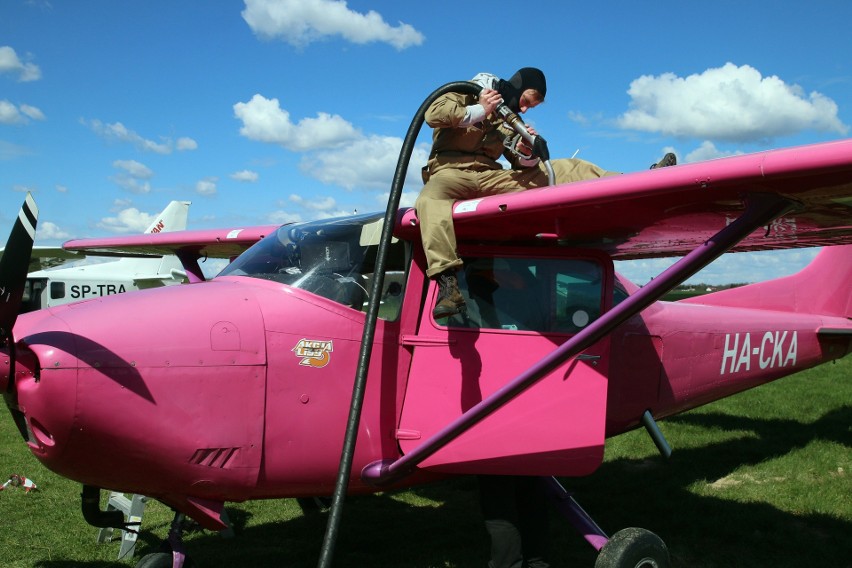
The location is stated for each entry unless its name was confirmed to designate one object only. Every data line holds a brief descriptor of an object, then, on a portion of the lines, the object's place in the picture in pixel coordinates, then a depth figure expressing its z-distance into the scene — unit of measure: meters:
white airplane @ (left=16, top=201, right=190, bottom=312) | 22.42
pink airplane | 3.34
